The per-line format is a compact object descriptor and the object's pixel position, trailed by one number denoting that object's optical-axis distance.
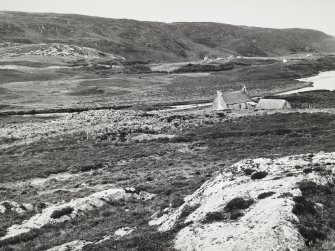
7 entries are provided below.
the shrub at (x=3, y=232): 22.81
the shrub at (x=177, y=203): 22.12
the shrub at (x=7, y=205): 28.06
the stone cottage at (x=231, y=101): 92.00
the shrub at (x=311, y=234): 14.65
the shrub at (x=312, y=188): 18.39
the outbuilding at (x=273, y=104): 85.62
